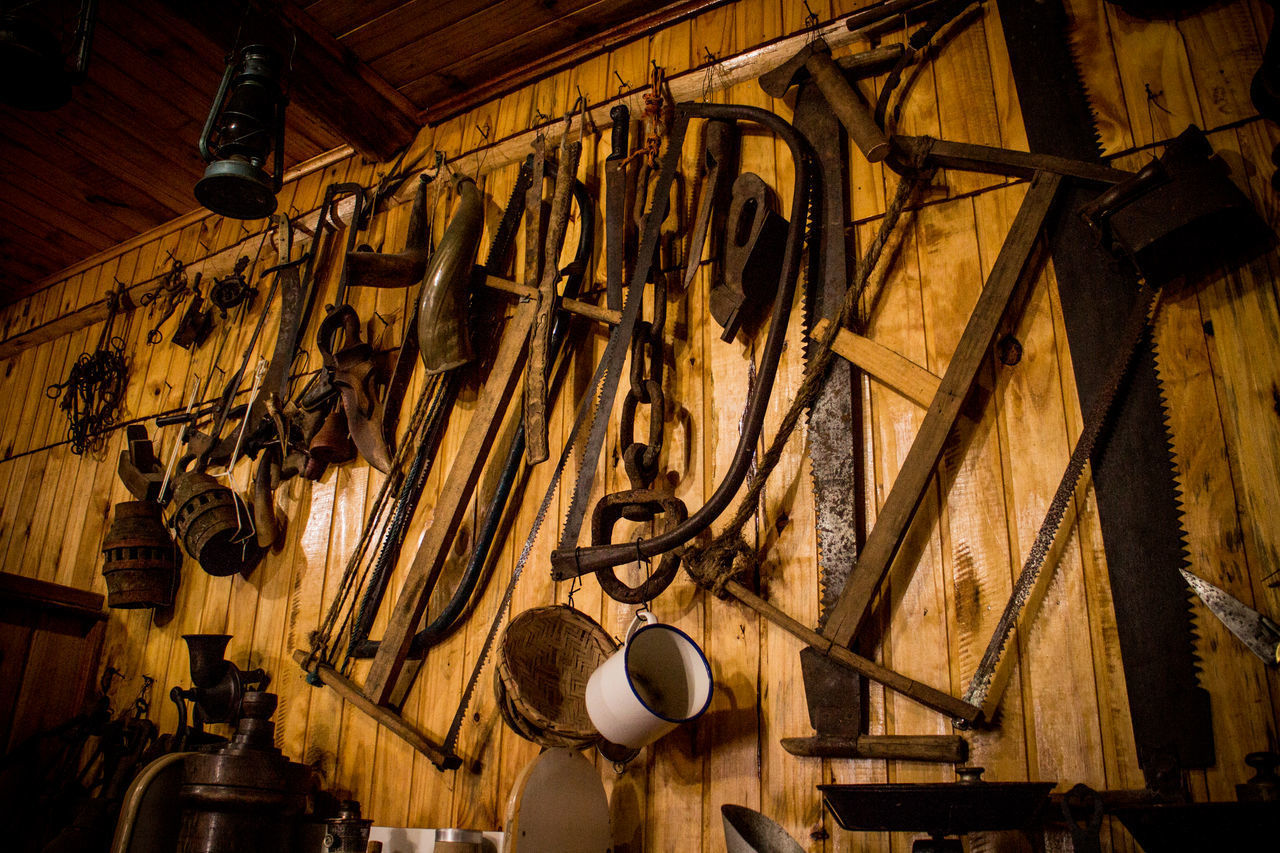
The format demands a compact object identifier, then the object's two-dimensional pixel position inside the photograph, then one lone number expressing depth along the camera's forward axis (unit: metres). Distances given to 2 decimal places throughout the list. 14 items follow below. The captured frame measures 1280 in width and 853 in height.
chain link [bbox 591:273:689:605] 1.91
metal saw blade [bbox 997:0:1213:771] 1.49
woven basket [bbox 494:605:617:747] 1.79
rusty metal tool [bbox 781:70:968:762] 1.69
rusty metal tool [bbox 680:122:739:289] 2.25
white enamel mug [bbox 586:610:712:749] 1.64
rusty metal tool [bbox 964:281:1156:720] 1.62
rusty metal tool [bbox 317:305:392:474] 2.57
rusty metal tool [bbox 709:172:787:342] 2.05
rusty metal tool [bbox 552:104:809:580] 1.84
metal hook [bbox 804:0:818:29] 2.37
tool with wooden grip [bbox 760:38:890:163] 2.00
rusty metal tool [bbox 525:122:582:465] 2.19
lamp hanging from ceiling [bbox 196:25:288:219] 2.42
